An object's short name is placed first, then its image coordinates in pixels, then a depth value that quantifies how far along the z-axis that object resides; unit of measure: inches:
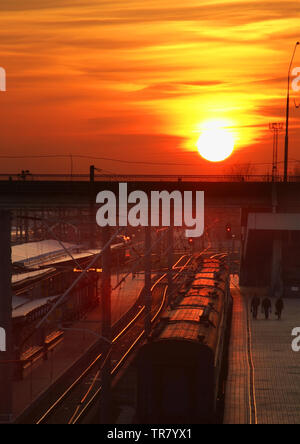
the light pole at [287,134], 2431.2
